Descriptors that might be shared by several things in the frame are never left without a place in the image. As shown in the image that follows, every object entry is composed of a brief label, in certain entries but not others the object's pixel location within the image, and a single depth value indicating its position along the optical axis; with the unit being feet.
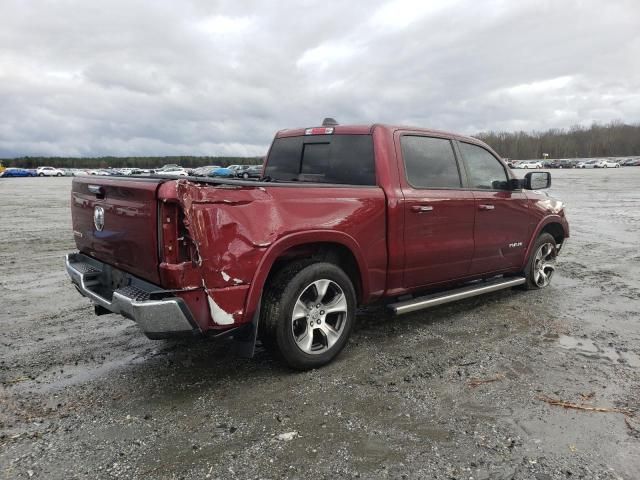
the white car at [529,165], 311.68
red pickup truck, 10.50
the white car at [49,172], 236.02
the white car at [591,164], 297.00
